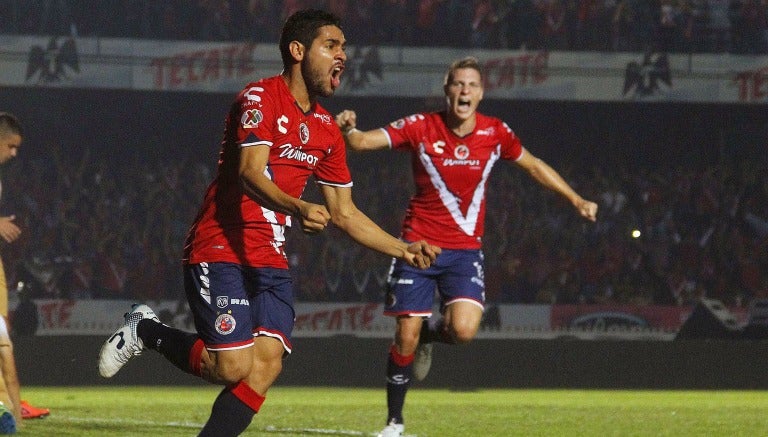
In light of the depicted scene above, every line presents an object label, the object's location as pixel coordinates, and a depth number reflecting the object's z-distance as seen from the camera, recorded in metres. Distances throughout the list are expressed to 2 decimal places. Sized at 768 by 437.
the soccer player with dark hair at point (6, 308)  14.48
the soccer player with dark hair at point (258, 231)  10.48
